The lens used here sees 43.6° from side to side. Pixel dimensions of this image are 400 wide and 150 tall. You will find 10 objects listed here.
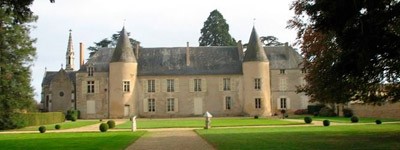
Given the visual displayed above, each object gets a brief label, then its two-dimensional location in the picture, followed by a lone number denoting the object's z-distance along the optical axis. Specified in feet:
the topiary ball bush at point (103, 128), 79.23
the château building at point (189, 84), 156.15
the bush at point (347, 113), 132.36
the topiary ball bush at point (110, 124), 91.11
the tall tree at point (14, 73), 98.89
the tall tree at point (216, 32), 204.23
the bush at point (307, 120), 94.73
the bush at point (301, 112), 157.18
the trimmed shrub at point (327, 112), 140.07
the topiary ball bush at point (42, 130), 81.09
